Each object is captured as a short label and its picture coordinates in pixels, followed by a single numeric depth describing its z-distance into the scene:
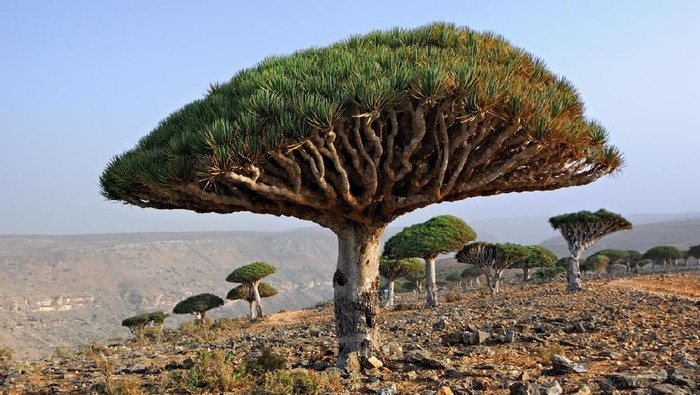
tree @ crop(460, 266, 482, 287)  57.61
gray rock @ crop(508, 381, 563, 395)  6.12
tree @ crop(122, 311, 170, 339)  38.19
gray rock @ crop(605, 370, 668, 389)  6.55
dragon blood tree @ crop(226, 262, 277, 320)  36.81
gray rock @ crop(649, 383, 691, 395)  5.97
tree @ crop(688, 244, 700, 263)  59.48
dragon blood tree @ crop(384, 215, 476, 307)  26.56
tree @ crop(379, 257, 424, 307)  35.28
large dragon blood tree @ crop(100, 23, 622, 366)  7.14
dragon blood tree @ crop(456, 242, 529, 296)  32.19
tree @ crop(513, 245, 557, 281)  40.19
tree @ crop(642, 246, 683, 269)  57.91
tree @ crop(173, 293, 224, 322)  39.53
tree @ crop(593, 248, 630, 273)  58.91
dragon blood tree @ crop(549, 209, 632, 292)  28.28
